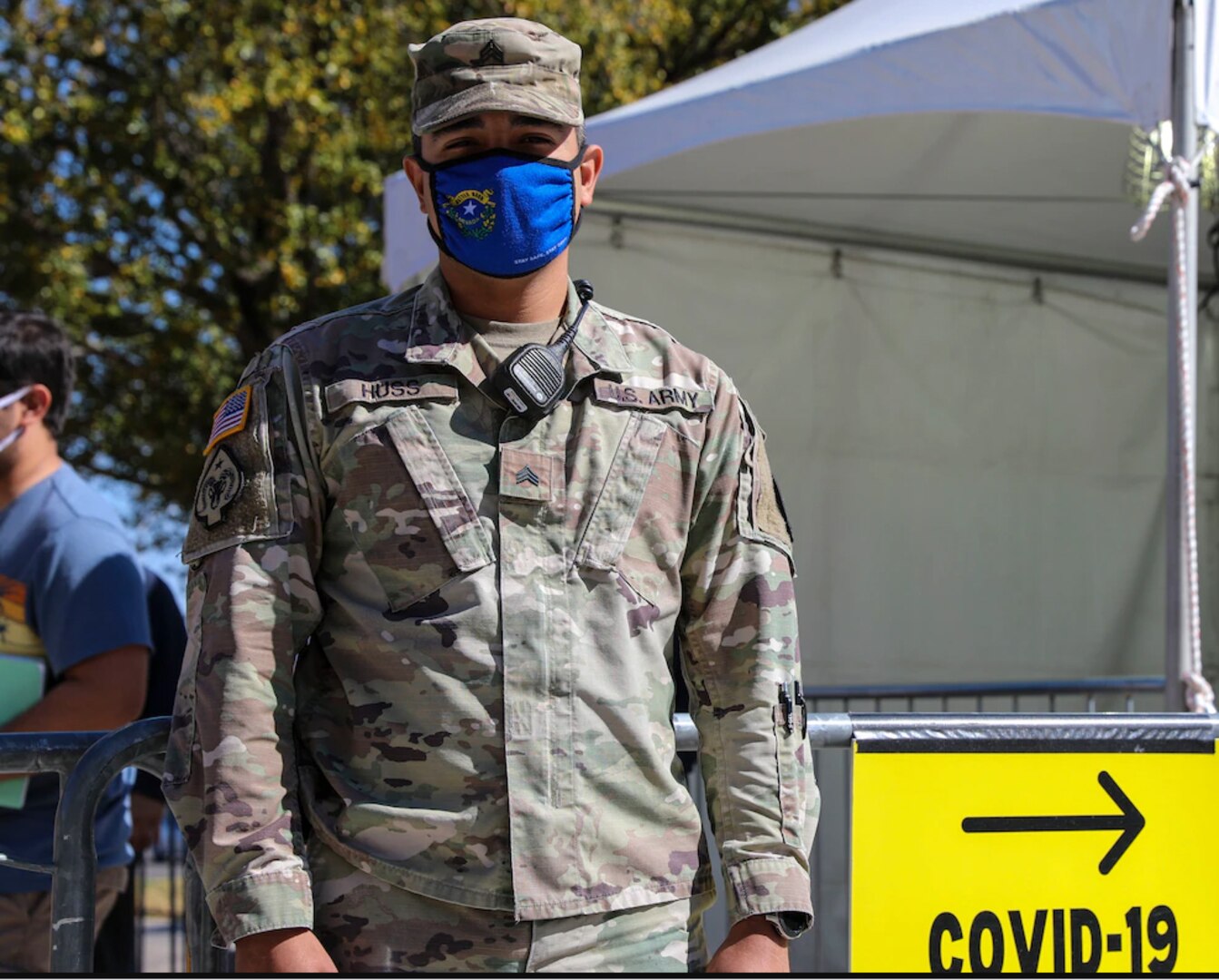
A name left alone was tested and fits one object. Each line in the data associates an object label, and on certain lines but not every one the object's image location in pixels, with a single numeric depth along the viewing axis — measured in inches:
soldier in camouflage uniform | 72.4
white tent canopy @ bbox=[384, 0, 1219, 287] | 165.5
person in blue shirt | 117.6
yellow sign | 104.7
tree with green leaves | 441.7
